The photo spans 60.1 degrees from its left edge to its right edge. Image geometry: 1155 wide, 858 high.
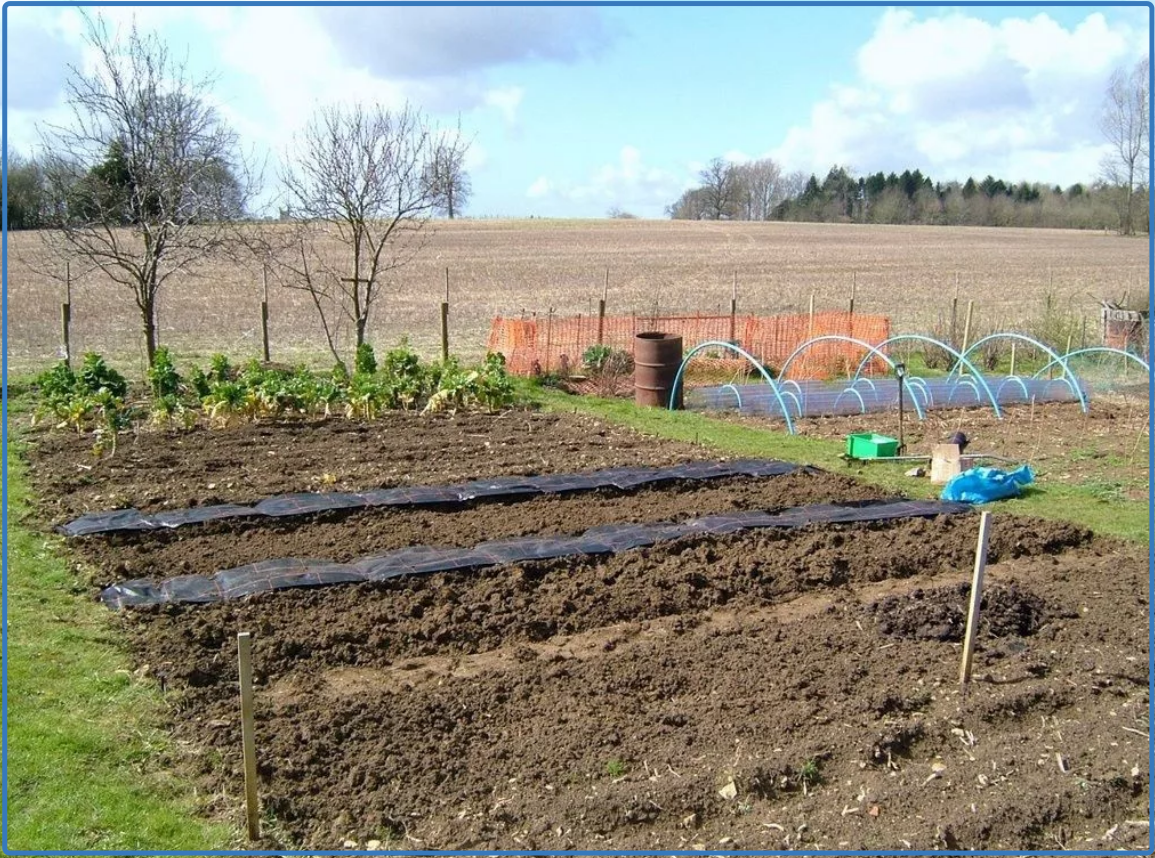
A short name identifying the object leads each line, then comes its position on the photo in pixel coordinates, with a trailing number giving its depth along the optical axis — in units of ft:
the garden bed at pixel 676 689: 12.64
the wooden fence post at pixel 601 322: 50.38
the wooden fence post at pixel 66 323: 44.14
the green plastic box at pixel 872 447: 32.73
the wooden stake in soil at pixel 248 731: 11.37
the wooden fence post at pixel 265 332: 46.85
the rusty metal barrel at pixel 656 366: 41.88
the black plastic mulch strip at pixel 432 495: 24.27
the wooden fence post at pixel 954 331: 57.77
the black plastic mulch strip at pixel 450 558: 19.81
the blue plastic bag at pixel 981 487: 27.81
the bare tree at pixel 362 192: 47.21
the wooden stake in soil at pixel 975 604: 15.39
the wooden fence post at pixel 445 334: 47.29
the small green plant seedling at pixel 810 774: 13.29
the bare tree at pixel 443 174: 49.60
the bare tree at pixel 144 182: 42.50
